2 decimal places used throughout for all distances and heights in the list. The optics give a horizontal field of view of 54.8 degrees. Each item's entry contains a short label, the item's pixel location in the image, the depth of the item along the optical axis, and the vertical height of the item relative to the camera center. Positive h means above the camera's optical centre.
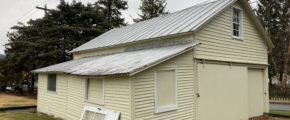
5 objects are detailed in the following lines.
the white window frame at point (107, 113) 9.57 -1.50
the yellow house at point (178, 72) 9.49 -0.07
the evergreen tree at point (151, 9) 44.22 +9.90
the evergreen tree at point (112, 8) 37.66 +8.69
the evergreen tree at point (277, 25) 37.03 +6.15
